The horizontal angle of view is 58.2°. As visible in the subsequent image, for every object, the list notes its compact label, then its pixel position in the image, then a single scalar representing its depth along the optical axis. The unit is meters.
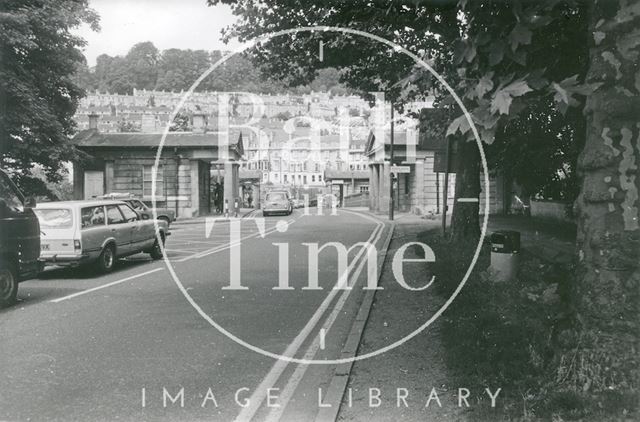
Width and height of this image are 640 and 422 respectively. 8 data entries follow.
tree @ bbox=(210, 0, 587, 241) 3.94
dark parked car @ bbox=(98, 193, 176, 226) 23.19
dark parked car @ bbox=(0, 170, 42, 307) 8.63
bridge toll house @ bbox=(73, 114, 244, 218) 38.81
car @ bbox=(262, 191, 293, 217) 39.97
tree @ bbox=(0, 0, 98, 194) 23.73
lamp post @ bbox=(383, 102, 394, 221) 30.63
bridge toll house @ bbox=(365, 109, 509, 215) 34.78
